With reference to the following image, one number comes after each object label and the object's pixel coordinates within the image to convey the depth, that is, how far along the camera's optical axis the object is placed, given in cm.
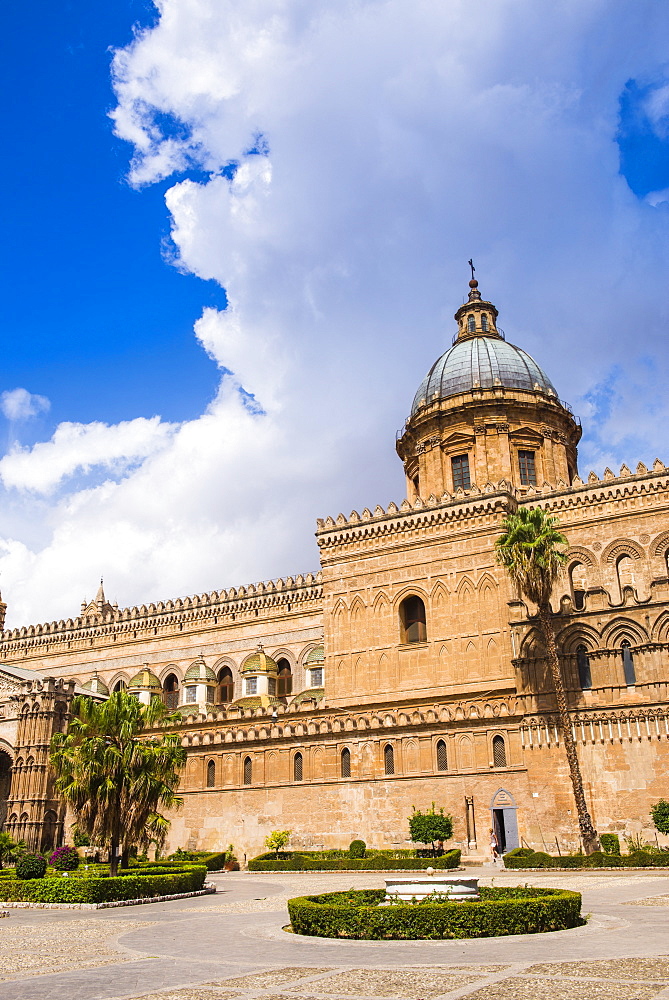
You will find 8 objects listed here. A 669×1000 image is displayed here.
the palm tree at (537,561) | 3014
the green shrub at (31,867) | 2517
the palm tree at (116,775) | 2541
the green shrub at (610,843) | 2792
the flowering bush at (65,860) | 2766
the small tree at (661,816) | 2702
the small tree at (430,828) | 3019
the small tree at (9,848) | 3389
